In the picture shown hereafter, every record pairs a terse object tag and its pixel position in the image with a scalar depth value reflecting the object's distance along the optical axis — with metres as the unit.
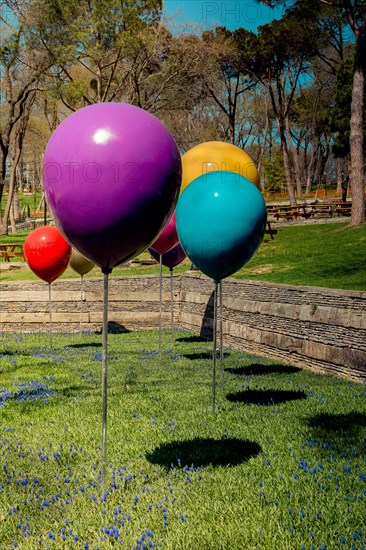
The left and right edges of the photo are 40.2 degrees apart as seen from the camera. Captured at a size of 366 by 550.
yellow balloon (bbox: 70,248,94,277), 11.57
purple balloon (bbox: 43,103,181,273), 3.14
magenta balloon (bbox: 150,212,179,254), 8.59
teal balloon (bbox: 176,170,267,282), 5.32
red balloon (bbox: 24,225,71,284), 10.09
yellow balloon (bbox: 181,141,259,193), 7.50
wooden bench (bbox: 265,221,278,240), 19.78
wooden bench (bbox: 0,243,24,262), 19.41
